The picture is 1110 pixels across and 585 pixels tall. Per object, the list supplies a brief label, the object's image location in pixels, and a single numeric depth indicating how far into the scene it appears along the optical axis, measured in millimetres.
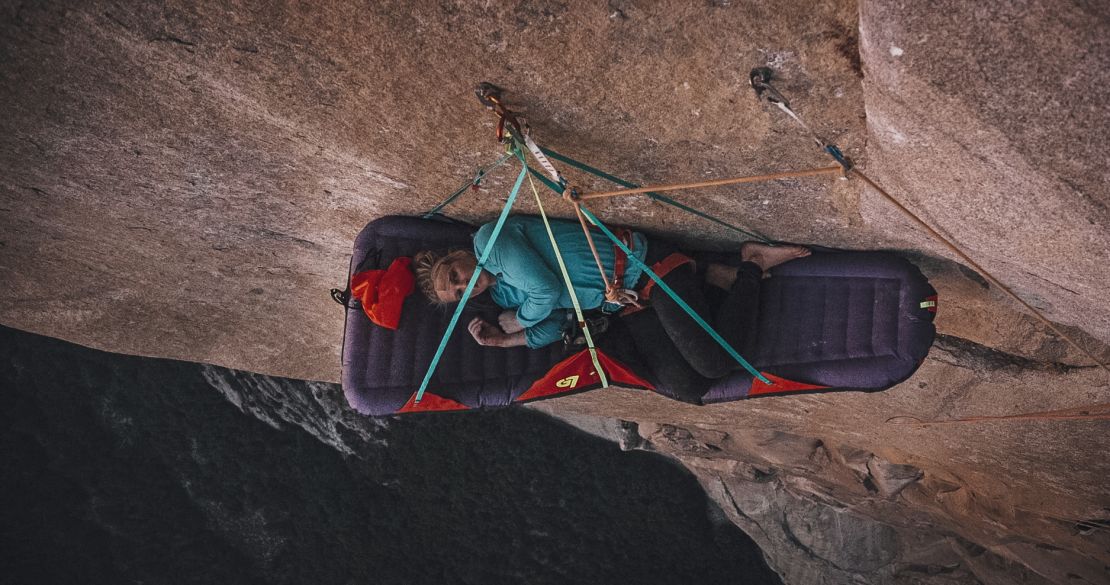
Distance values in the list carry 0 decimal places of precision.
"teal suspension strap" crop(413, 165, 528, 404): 2161
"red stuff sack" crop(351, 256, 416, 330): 2498
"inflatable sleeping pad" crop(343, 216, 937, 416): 2473
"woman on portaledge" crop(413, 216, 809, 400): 2422
